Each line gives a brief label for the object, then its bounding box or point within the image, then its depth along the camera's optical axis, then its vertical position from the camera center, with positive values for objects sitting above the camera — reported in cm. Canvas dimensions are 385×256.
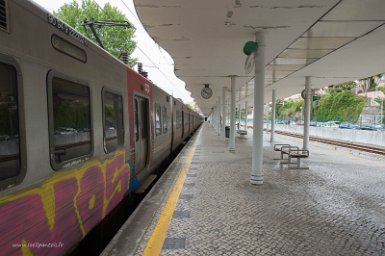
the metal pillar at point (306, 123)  1321 -37
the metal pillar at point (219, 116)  2828 -11
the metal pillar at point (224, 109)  1812 +40
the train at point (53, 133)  210 -15
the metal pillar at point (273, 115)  1925 -1
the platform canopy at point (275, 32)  512 +178
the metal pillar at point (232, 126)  1318 -48
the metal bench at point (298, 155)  872 -118
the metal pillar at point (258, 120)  662 -11
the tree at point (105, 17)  2362 +783
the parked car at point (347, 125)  3650 -138
